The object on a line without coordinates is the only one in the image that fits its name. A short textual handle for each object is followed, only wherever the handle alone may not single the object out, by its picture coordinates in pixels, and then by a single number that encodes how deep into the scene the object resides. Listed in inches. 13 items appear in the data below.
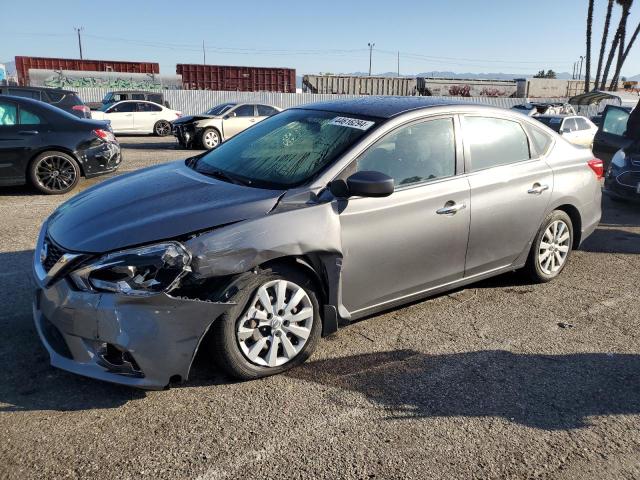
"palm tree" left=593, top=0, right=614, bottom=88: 1595.7
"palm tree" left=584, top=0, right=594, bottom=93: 1572.5
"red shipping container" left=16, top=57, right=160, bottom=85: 1426.7
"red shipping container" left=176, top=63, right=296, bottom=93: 1560.0
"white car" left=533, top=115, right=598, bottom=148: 568.7
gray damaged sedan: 114.2
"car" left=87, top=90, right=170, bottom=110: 863.1
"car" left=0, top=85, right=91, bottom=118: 533.0
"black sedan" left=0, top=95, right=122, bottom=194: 316.5
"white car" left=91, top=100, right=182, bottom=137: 761.0
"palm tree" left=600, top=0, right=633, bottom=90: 1582.2
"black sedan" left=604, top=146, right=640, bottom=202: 320.5
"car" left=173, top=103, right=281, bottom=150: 611.2
